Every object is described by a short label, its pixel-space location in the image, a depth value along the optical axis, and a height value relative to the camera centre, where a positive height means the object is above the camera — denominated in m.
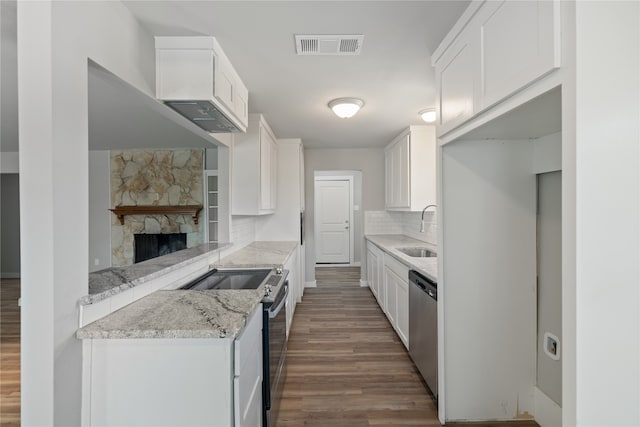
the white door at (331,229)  7.71 -0.41
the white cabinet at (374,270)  4.07 -0.83
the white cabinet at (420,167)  3.80 +0.56
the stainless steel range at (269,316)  1.73 -0.61
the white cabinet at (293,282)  3.19 -0.84
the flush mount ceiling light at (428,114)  3.15 +1.02
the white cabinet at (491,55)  1.03 +0.66
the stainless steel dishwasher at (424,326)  2.10 -0.84
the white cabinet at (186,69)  1.79 +0.83
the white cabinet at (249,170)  3.21 +0.44
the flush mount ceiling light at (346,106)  2.82 +0.98
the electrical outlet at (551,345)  1.82 -0.79
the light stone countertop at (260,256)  2.63 -0.43
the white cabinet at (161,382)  1.18 -0.65
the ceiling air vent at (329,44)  1.80 +1.01
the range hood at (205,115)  1.87 +0.64
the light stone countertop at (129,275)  1.30 -0.32
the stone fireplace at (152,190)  5.82 +0.42
